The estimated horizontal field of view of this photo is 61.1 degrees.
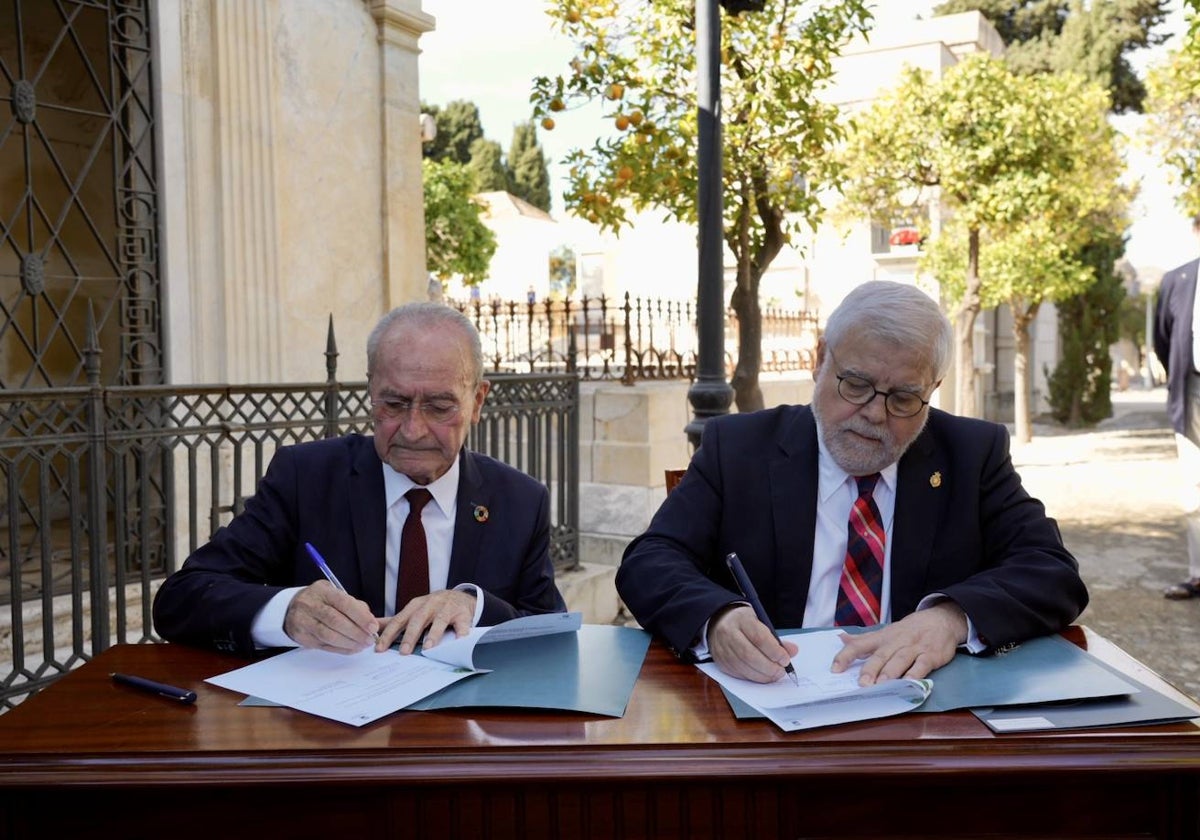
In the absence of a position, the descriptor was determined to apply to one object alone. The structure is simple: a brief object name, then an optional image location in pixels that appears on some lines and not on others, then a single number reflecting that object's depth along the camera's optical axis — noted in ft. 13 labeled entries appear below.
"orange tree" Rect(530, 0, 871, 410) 20.63
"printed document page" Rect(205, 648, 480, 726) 5.51
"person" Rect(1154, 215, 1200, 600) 20.67
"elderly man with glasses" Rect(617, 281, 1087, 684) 7.58
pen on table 5.73
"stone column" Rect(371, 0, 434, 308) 21.53
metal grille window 16.80
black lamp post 15.33
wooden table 4.85
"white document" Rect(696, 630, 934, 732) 5.28
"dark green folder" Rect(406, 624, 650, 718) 5.50
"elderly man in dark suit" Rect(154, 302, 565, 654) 7.64
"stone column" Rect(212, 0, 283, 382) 18.11
